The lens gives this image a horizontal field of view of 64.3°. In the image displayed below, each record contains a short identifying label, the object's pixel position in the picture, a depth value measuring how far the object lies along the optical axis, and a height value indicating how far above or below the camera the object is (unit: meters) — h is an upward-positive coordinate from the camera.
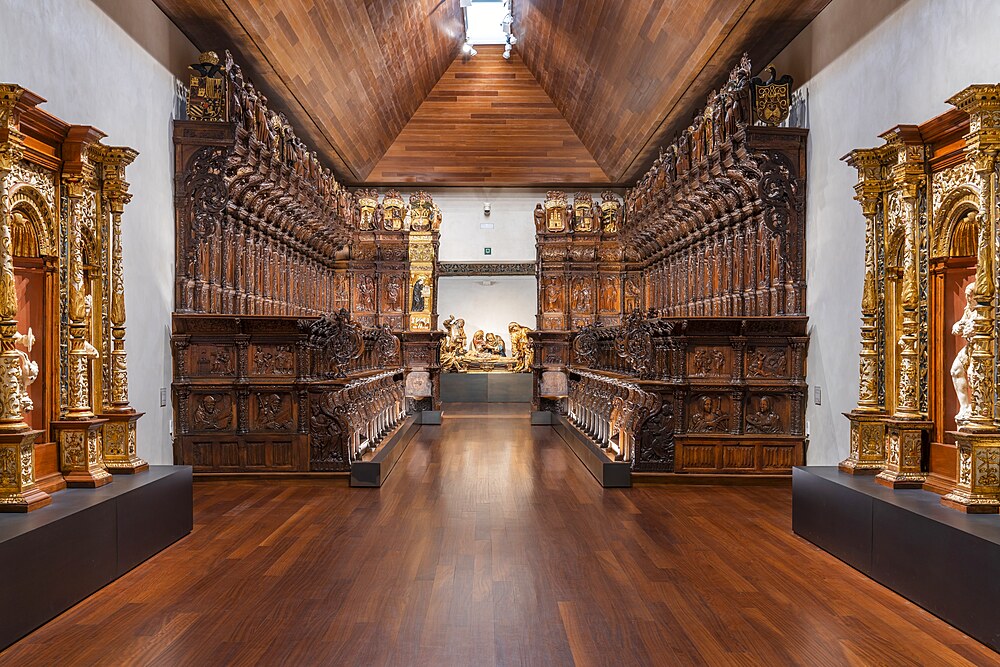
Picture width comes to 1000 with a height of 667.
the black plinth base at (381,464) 7.42 -1.34
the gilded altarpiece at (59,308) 4.01 +0.14
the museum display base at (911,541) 3.44 -1.11
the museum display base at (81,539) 3.43 -1.08
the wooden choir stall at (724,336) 7.62 -0.09
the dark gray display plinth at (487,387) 18.27 -1.34
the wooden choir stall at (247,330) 7.74 +0.00
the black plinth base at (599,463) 7.35 -1.34
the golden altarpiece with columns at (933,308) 4.10 +0.12
